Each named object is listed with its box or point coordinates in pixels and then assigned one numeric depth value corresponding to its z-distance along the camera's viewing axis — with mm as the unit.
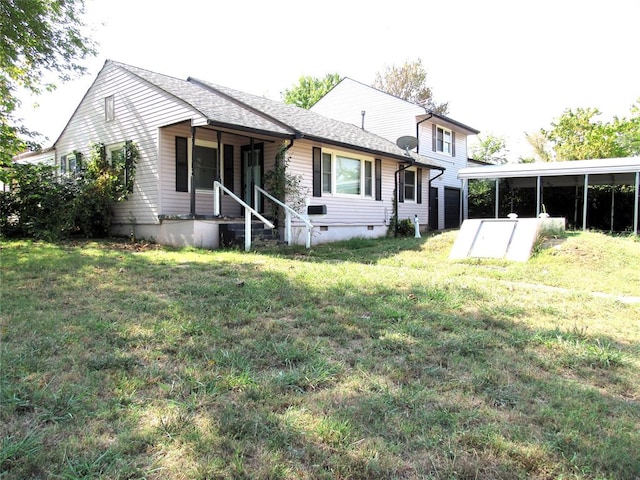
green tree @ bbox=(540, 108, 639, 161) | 28781
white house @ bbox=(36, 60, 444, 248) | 10391
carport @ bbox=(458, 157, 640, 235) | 15102
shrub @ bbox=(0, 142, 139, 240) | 11008
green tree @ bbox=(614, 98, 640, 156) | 28188
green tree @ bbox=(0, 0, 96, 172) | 9305
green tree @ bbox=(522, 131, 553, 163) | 35731
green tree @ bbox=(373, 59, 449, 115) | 34406
